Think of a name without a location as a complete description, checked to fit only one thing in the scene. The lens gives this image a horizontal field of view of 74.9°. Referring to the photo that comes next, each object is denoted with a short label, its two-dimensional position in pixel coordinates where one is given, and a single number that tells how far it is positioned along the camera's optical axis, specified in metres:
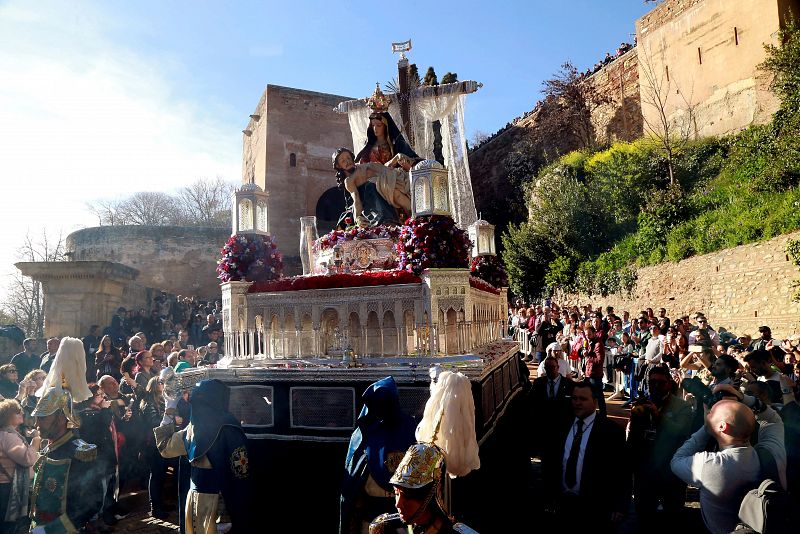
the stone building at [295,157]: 24.20
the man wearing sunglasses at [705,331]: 10.31
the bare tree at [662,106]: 25.92
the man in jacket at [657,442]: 4.43
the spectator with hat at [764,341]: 9.15
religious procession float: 5.74
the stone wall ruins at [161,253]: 24.98
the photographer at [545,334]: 13.91
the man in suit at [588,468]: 3.63
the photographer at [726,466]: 2.89
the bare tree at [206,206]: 50.31
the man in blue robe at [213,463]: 3.82
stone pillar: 12.07
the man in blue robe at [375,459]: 3.43
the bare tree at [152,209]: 47.69
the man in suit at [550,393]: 4.33
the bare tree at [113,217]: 45.22
